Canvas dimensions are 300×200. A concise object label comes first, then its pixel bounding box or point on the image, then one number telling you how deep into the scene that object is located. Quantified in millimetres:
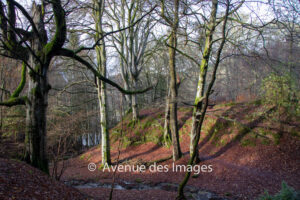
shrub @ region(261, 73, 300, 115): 9242
